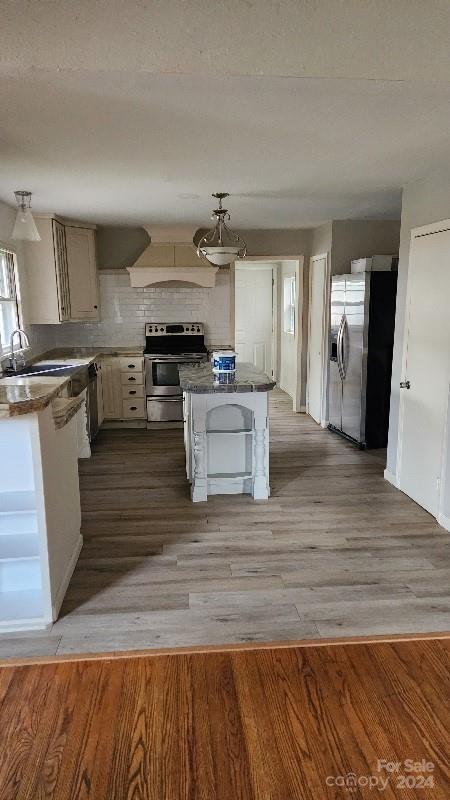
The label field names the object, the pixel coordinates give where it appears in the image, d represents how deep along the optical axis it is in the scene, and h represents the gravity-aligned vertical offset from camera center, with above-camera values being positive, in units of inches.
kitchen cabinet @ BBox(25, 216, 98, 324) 209.8 +17.5
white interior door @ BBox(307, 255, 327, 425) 243.3 -11.0
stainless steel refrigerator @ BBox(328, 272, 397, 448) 195.0 -15.3
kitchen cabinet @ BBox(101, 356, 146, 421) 239.3 -34.3
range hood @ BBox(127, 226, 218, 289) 242.7 +23.0
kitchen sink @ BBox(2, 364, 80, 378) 176.8 -20.1
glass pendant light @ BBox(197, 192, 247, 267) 151.9 +17.8
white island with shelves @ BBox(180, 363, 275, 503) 150.3 -35.6
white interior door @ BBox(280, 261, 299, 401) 297.4 -10.0
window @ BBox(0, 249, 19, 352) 187.6 +5.6
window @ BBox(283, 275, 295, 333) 307.6 +4.5
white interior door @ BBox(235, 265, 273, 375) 340.8 -1.5
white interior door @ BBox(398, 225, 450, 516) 139.6 -16.9
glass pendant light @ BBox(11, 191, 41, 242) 127.2 +21.2
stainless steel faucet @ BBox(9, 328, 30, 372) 176.2 -15.3
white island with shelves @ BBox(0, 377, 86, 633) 90.9 -35.1
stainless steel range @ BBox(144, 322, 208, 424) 239.0 -26.6
